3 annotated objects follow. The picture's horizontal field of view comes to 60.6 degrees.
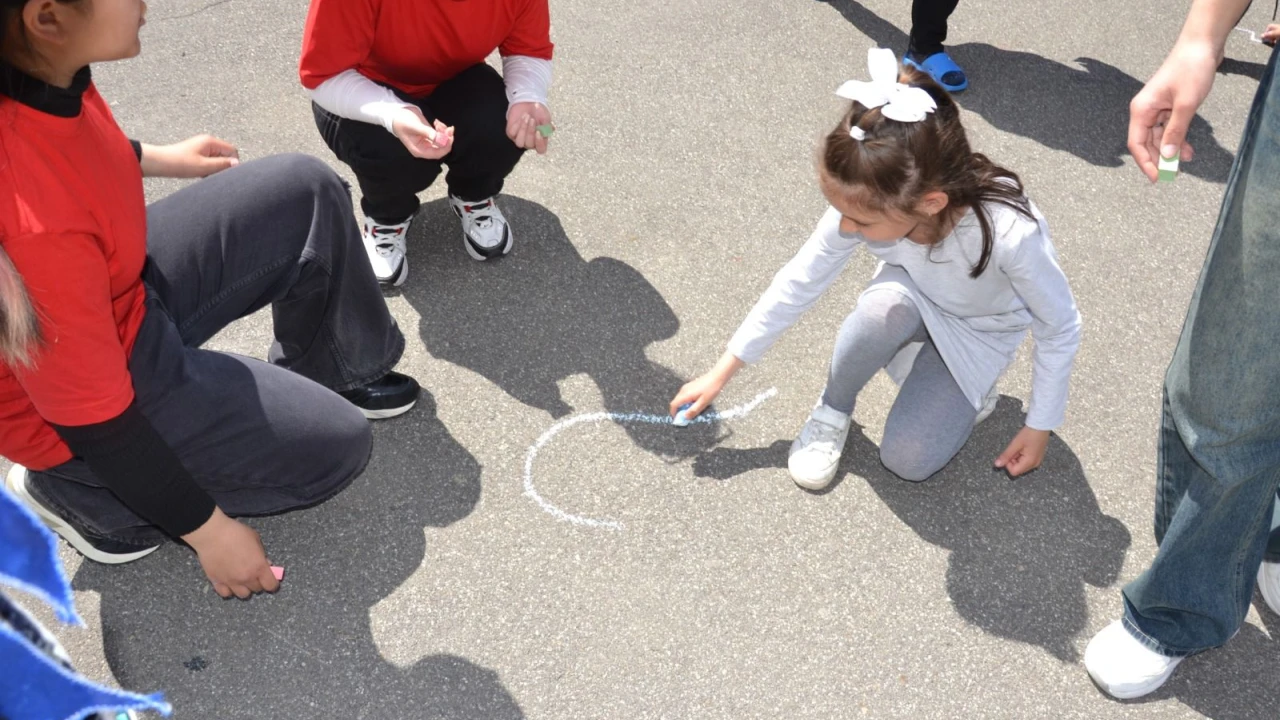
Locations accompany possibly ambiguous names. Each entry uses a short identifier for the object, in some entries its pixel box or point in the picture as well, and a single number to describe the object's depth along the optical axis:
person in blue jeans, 1.59
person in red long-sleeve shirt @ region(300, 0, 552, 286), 2.49
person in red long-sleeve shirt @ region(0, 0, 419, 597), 1.64
